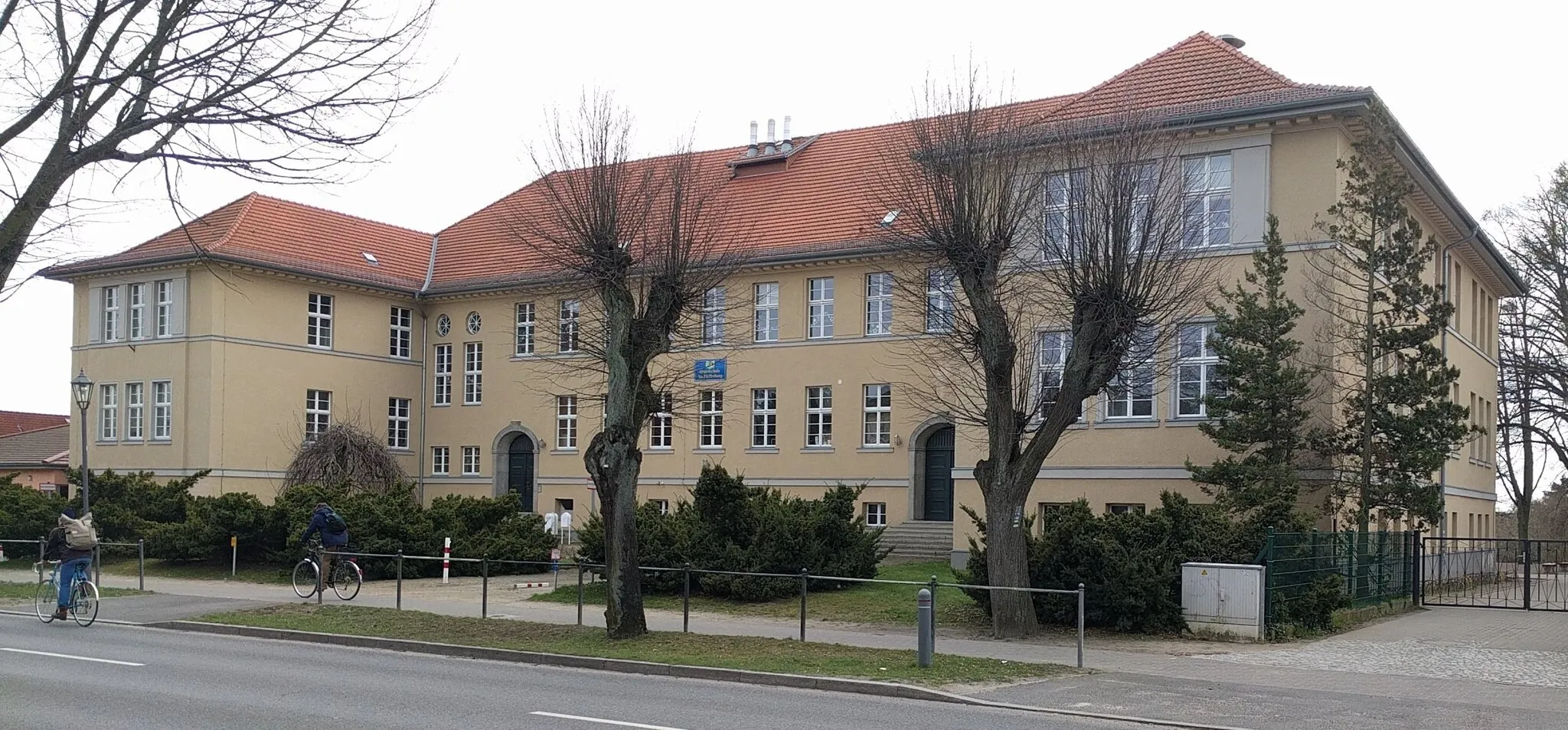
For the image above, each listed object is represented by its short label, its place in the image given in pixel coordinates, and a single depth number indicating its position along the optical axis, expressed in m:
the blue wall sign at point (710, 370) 38.72
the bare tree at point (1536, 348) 41.41
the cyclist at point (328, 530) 23.50
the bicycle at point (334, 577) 23.84
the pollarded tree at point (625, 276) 17.53
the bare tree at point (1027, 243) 18.42
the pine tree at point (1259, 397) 23.25
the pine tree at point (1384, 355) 24.38
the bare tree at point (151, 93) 7.75
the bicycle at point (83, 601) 19.14
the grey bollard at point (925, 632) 14.68
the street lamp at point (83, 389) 27.91
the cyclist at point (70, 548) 18.95
